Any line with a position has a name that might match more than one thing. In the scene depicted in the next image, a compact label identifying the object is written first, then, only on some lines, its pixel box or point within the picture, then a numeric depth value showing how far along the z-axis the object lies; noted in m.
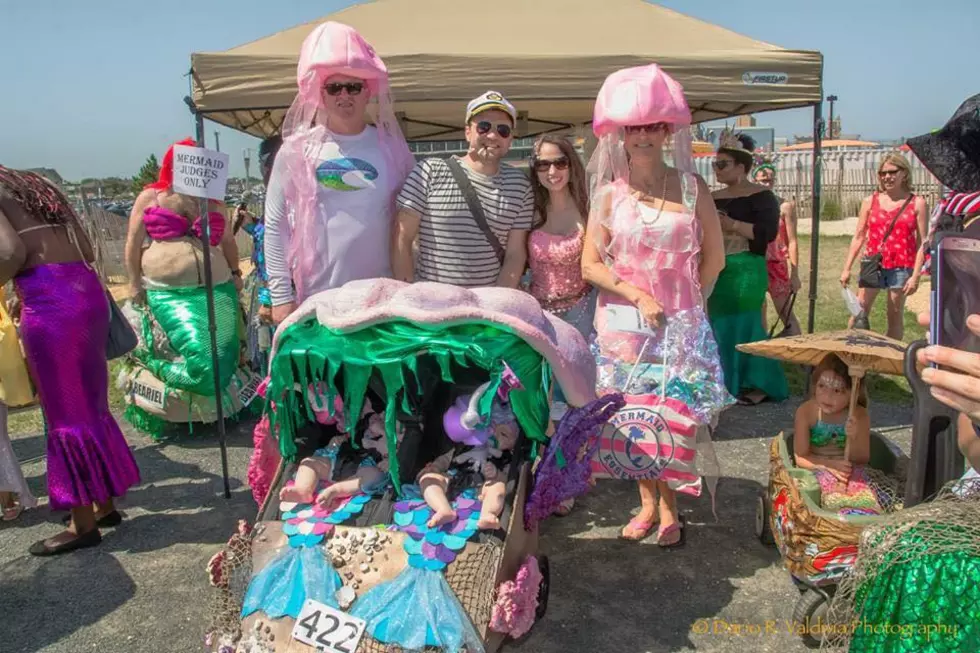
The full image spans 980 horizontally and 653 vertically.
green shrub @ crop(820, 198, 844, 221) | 20.61
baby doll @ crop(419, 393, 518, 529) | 2.59
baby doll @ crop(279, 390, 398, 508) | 2.63
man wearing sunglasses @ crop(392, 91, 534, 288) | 3.27
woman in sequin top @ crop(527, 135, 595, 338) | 3.60
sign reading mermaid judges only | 3.63
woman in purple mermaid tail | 3.41
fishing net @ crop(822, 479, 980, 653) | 1.49
